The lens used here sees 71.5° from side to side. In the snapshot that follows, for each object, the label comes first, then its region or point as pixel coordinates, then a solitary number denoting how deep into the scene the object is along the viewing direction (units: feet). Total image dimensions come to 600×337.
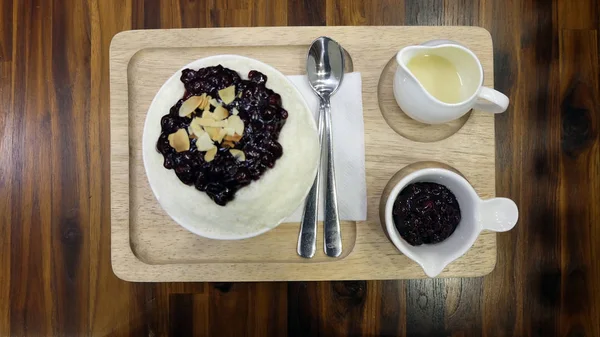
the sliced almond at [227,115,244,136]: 2.52
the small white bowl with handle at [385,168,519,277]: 2.49
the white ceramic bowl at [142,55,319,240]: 2.56
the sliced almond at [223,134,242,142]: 2.51
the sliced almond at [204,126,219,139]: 2.49
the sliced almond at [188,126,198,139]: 2.51
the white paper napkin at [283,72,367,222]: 2.96
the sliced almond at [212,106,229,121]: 2.51
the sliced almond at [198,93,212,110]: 2.52
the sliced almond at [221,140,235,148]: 2.51
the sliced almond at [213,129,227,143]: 2.50
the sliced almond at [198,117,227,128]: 2.49
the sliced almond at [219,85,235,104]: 2.54
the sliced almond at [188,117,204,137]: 2.50
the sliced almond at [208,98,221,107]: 2.54
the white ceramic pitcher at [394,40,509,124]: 2.48
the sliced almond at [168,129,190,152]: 2.50
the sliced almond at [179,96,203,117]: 2.52
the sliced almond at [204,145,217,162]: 2.50
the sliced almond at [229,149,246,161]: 2.52
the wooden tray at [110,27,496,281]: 2.95
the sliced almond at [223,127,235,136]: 2.51
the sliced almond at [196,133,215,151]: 2.50
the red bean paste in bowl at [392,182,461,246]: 2.64
